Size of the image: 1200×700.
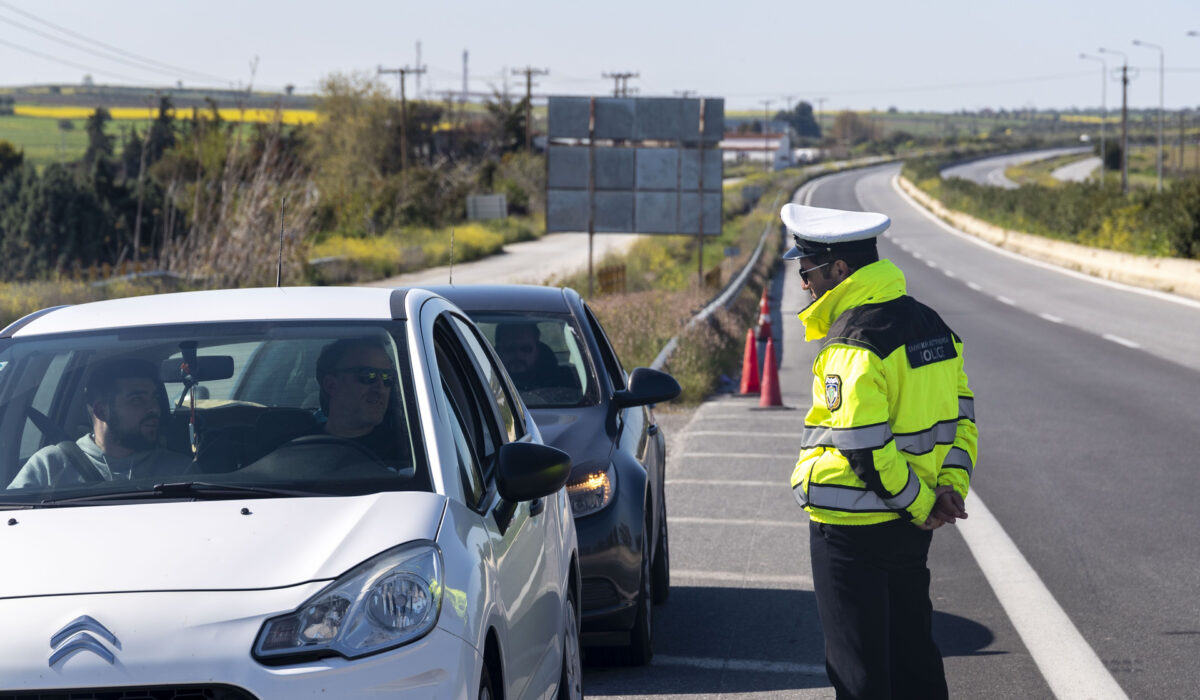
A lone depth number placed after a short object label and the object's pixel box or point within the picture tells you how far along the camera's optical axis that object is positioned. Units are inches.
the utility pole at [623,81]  3858.3
